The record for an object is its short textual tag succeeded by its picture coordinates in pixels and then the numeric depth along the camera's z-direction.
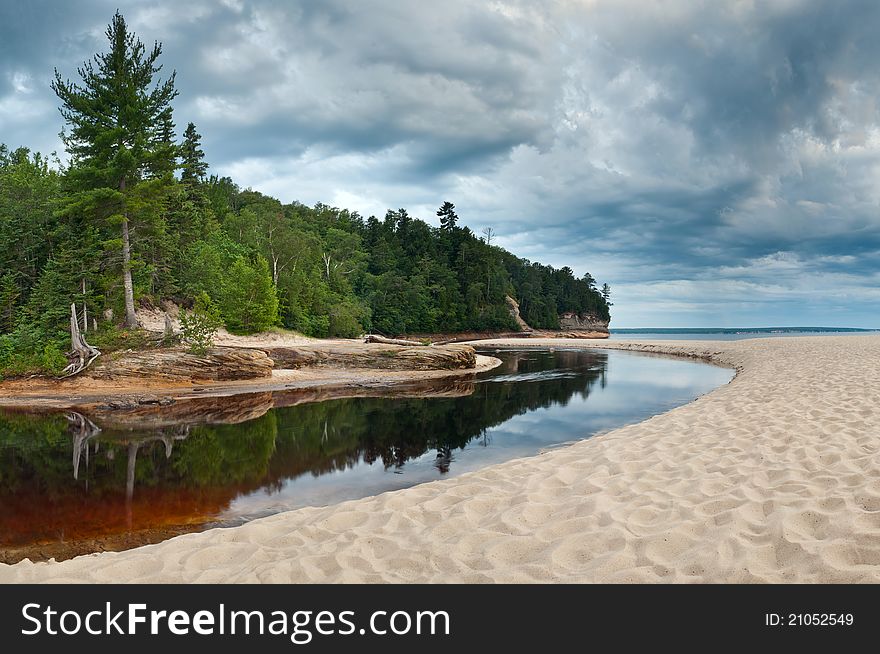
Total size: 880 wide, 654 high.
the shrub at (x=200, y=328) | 20.44
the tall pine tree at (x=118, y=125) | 21.67
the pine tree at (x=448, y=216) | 95.25
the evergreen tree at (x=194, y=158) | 55.28
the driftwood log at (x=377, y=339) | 38.67
